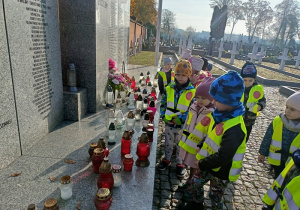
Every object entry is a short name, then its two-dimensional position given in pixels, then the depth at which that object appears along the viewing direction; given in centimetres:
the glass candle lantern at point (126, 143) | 305
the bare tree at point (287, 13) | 4974
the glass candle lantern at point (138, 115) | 454
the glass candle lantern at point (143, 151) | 294
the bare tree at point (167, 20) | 6872
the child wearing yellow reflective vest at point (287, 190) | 165
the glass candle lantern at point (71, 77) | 432
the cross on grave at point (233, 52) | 1950
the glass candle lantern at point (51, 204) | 184
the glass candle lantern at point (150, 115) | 414
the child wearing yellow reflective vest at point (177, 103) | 321
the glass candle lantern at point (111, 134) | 340
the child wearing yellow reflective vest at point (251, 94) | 378
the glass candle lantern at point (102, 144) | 281
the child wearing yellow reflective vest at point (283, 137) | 233
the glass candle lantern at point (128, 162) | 274
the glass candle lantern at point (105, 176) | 226
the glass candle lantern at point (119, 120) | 400
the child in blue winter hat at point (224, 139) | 206
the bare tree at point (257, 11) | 5306
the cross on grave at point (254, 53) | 1623
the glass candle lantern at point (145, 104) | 504
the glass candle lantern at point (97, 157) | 263
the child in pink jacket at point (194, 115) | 268
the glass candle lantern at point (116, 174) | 245
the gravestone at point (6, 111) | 257
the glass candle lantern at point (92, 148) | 295
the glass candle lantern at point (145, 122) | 391
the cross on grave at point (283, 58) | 1779
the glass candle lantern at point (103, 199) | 199
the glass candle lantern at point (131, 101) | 534
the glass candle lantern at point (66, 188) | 215
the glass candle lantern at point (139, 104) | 493
